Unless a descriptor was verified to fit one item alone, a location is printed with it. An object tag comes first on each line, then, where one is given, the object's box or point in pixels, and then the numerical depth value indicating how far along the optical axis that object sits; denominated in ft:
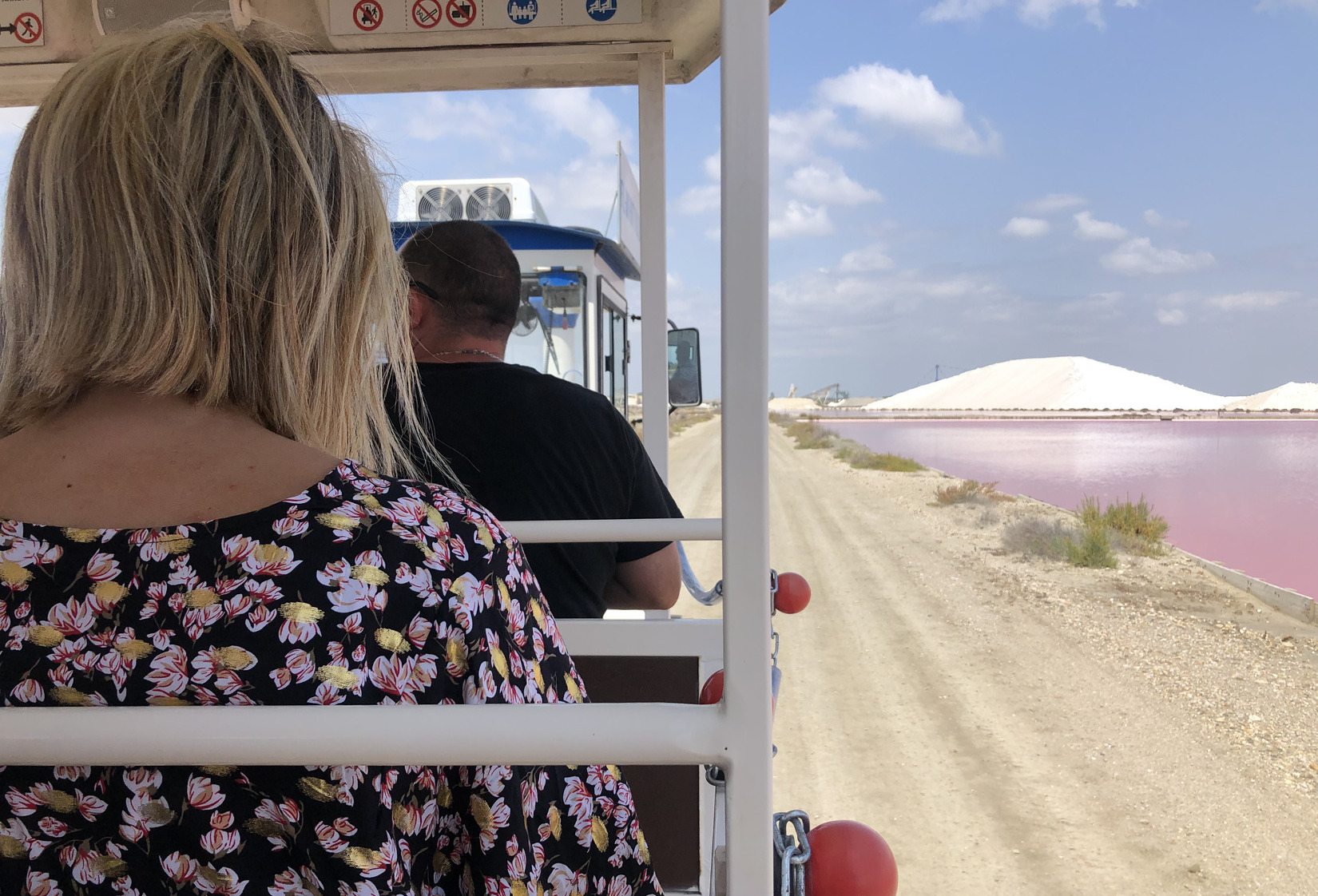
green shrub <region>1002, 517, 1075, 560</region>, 51.26
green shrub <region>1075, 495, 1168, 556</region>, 53.42
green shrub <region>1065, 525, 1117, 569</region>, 47.91
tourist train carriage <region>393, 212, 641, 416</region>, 18.47
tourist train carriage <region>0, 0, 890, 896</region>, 2.27
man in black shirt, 6.95
